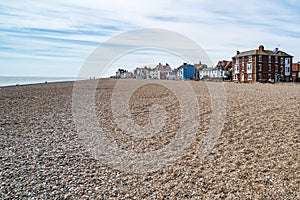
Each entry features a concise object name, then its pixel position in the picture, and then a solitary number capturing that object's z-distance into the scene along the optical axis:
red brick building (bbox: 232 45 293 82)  48.75
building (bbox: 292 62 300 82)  56.62
